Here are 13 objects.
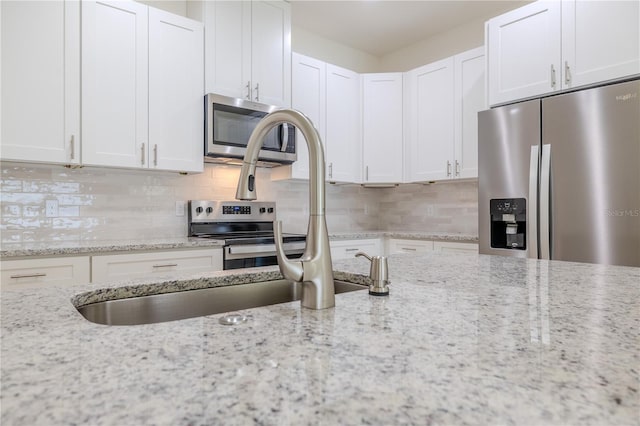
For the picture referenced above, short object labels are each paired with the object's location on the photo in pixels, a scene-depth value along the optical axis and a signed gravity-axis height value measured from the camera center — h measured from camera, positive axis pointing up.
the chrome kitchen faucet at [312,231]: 0.73 -0.03
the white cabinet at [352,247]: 3.40 -0.30
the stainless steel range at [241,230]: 2.67 -0.13
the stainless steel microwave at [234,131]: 2.82 +0.61
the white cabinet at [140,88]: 2.43 +0.83
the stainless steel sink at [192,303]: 0.97 -0.24
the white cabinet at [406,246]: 3.42 -0.29
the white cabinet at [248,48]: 2.90 +1.28
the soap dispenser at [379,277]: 0.86 -0.14
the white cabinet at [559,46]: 2.32 +1.08
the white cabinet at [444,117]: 3.31 +0.86
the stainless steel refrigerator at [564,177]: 2.20 +0.22
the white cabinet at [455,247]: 3.12 -0.27
